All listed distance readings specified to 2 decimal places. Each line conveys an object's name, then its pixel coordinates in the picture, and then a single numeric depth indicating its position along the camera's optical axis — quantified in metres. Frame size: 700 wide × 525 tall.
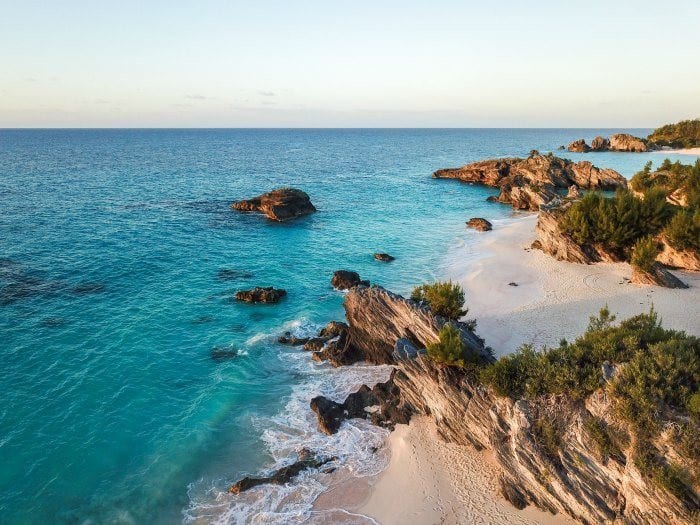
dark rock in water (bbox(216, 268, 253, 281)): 49.31
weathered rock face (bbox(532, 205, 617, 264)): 49.03
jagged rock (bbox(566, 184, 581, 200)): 64.68
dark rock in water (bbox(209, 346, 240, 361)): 34.59
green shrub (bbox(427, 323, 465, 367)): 23.91
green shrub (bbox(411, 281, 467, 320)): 30.95
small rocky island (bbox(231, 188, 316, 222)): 75.90
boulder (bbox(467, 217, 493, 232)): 68.38
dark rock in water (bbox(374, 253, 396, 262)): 55.38
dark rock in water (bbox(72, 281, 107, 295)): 43.12
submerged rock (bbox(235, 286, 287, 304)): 43.47
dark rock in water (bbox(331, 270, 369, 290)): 46.97
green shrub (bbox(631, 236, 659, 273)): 40.25
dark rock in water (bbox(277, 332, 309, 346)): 36.50
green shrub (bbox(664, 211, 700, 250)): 42.38
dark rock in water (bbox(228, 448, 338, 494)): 22.59
